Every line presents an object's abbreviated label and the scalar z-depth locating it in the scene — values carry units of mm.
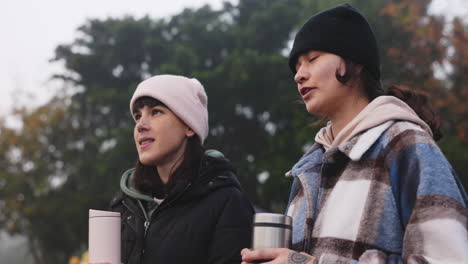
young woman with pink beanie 2880
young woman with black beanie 2203
